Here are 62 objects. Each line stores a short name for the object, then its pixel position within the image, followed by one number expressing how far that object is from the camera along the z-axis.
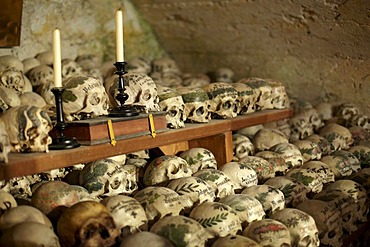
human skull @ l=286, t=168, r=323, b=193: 2.85
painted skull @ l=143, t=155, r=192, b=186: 2.54
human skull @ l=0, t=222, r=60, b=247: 1.80
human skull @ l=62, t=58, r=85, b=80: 3.35
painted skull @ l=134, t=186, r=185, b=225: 2.21
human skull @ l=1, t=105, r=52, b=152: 2.07
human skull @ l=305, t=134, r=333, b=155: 3.37
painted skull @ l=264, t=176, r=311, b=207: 2.67
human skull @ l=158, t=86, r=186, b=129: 2.69
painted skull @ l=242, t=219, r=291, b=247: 2.18
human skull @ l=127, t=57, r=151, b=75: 3.88
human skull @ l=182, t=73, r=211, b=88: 3.74
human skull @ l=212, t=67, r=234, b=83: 4.11
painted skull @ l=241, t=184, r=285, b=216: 2.51
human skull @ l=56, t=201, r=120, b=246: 1.92
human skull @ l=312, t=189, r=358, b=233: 2.68
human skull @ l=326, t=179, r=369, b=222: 2.81
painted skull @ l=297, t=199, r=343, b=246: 2.52
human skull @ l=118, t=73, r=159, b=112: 2.60
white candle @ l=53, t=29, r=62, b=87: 2.12
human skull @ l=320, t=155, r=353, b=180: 3.11
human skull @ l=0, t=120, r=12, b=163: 1.94
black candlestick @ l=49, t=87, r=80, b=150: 2.15
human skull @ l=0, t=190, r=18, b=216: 2.07
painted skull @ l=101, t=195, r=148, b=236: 2.12
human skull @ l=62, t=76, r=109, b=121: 2.39
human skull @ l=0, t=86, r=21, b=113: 2.56
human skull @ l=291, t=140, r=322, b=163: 3.24
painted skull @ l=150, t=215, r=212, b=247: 2.02
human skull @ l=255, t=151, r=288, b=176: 3.00
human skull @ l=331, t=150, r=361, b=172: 3.20
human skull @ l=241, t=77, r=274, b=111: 3.30
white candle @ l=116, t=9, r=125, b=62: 2.33
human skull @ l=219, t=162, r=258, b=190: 2.70
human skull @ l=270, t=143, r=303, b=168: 3.11
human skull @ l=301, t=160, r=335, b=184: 2.94
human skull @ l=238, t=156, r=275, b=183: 2.86
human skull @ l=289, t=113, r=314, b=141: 3.65
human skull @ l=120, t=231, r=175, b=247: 1.91
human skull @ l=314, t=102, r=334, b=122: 3.86
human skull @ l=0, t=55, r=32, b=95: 2.89
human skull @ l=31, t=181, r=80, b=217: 2.12
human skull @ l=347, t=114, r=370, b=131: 3.76
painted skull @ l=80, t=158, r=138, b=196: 2.38
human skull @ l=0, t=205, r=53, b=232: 1.94
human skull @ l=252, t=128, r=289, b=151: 3.30
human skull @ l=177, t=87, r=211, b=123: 2.83
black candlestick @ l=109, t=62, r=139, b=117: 2.37
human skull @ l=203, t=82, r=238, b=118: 2.97
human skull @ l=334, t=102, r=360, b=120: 3.78
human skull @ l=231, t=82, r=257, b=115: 3.15
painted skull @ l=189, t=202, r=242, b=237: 2.17
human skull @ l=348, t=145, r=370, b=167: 3.32
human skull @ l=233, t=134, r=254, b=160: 3.17
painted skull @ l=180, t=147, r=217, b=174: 2.74
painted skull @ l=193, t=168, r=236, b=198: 2.54
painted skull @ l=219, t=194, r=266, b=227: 2.34
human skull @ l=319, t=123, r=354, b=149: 3.51
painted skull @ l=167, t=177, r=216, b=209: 2.36
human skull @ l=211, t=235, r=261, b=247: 2.00
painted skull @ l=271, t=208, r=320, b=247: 2.34
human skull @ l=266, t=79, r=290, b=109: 3.43
